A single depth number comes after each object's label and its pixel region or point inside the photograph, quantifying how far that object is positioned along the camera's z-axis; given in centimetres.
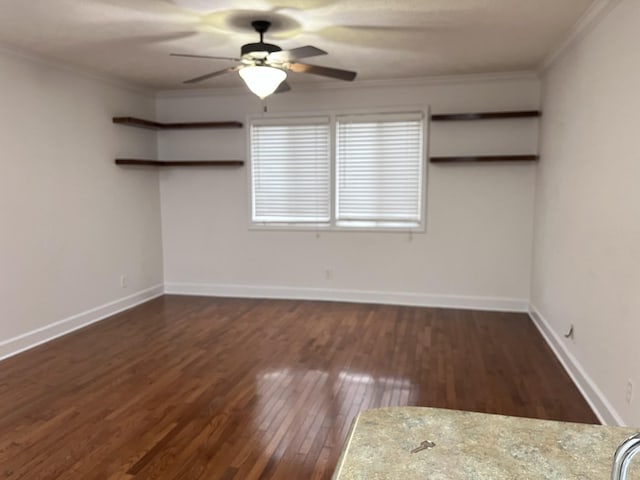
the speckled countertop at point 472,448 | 92
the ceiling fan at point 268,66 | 306
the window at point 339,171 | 530
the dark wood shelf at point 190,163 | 550
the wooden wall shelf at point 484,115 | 475
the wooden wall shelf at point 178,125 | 530
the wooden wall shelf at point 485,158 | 484
